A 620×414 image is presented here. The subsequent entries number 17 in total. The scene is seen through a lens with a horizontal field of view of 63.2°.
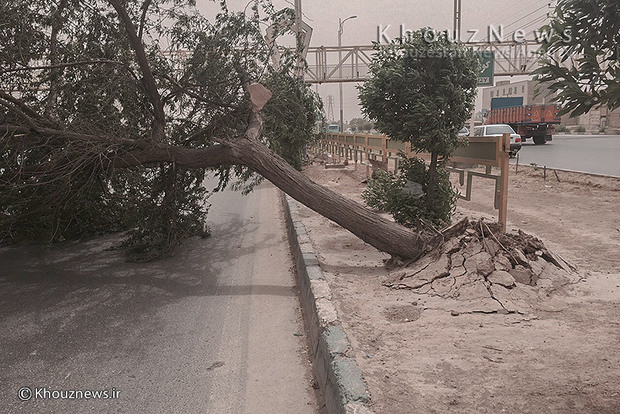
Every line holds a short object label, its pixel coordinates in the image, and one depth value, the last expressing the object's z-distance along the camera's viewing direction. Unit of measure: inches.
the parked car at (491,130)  1057.1
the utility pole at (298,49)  332.7
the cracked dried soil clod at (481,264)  191.0
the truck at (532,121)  1397.6
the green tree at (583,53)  90.4
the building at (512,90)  2065.7
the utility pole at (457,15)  780.6
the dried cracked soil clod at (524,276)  189.8
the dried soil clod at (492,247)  200.0
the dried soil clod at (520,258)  197.3
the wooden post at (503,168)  245.6
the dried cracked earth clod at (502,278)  183.9
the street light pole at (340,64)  1037.8
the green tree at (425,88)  261.7
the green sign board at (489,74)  662.1
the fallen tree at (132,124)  228.7
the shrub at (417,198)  285.7
